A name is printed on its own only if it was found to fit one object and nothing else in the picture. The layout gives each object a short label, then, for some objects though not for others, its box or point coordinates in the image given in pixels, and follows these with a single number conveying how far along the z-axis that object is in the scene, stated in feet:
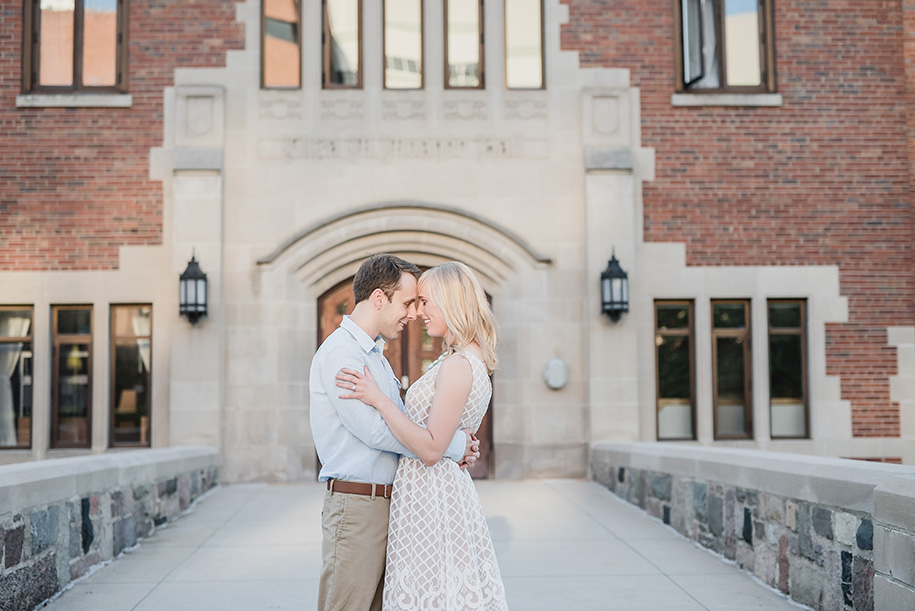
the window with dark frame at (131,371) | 34.12
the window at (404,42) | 34.96
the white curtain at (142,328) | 34.17
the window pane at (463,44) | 35.09
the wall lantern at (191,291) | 32.48
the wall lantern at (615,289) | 32.99
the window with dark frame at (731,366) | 34.94
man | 9.64
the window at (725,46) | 34.99
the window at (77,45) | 34.30
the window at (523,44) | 35.06
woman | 9.73
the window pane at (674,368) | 34.88
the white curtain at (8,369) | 33.55
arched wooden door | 34.86
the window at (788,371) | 34.91
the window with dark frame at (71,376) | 33.83
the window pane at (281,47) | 34.68
